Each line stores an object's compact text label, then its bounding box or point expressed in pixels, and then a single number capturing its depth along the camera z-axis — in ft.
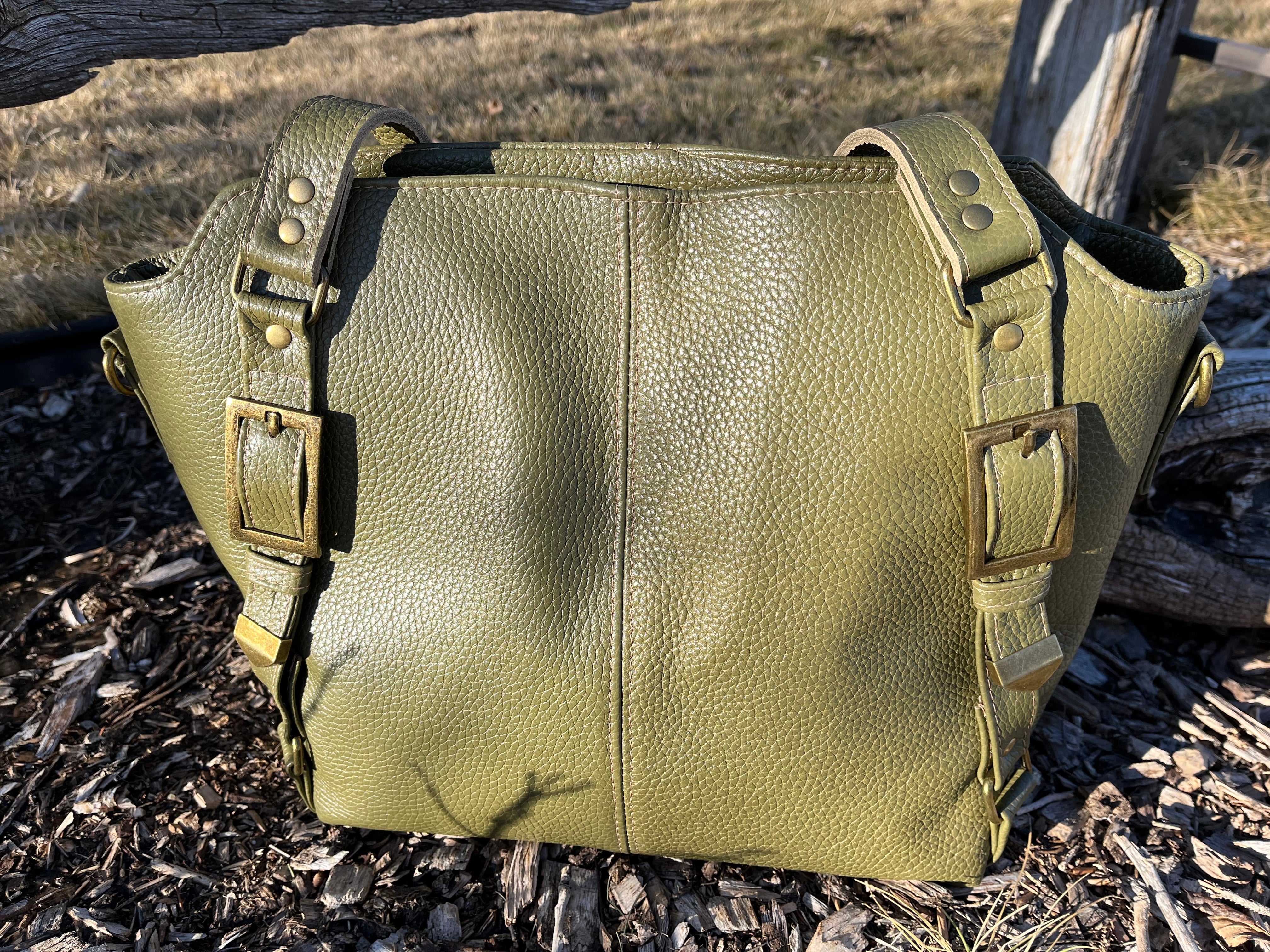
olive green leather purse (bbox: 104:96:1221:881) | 1.14
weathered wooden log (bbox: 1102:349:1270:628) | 1.76
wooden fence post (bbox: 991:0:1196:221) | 2.22
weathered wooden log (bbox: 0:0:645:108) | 1.43
